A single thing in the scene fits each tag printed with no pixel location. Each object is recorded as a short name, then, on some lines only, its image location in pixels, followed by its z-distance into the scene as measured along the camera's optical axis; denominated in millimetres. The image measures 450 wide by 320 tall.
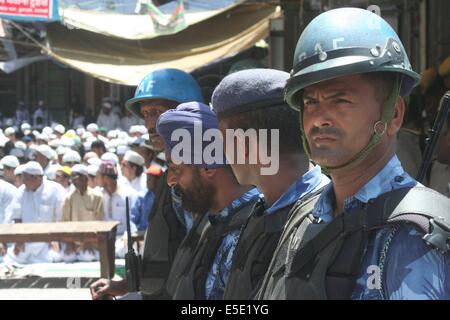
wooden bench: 12656
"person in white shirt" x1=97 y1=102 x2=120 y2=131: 37469
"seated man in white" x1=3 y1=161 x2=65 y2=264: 17156
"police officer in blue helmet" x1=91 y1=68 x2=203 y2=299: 6676
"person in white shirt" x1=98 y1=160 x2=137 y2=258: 16531
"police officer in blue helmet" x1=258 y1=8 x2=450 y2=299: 2758
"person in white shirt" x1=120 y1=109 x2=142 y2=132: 35559
